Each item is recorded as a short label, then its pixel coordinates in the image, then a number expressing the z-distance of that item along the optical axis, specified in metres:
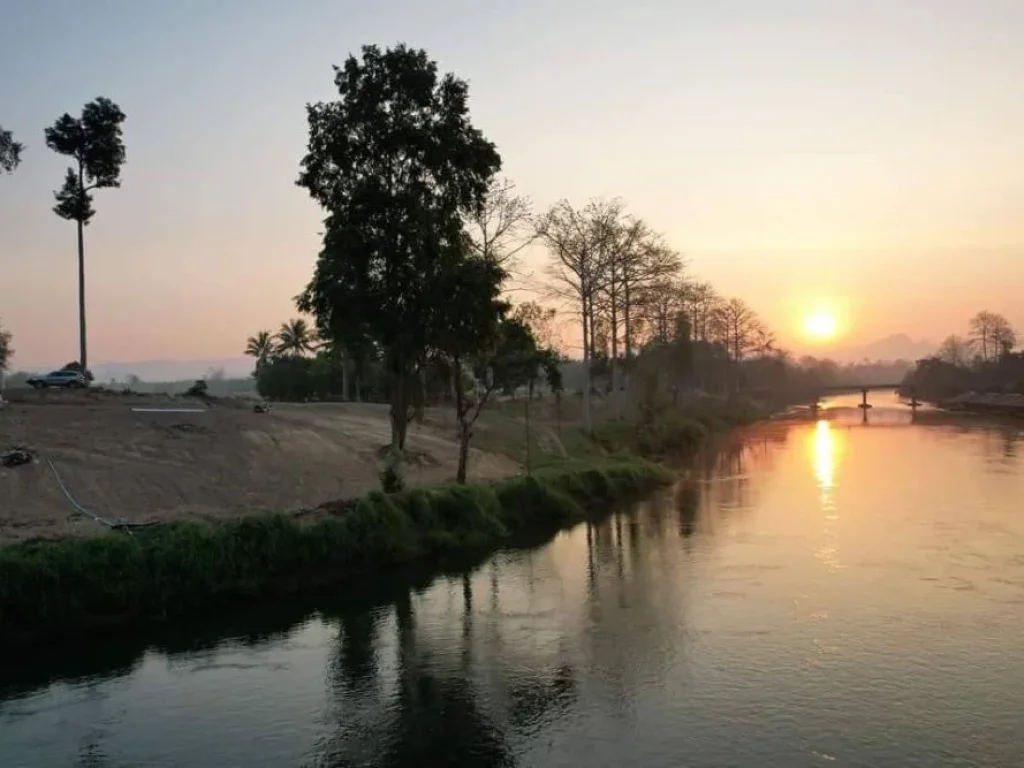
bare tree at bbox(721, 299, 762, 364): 114.00
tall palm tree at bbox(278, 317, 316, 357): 98.19
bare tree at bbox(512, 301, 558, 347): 48.53
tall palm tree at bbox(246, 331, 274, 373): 100.94
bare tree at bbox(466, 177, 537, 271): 34.53
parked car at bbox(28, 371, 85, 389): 44.44
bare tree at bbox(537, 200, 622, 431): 57.16
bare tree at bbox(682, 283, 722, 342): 82.23
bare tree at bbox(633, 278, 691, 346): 62.22
